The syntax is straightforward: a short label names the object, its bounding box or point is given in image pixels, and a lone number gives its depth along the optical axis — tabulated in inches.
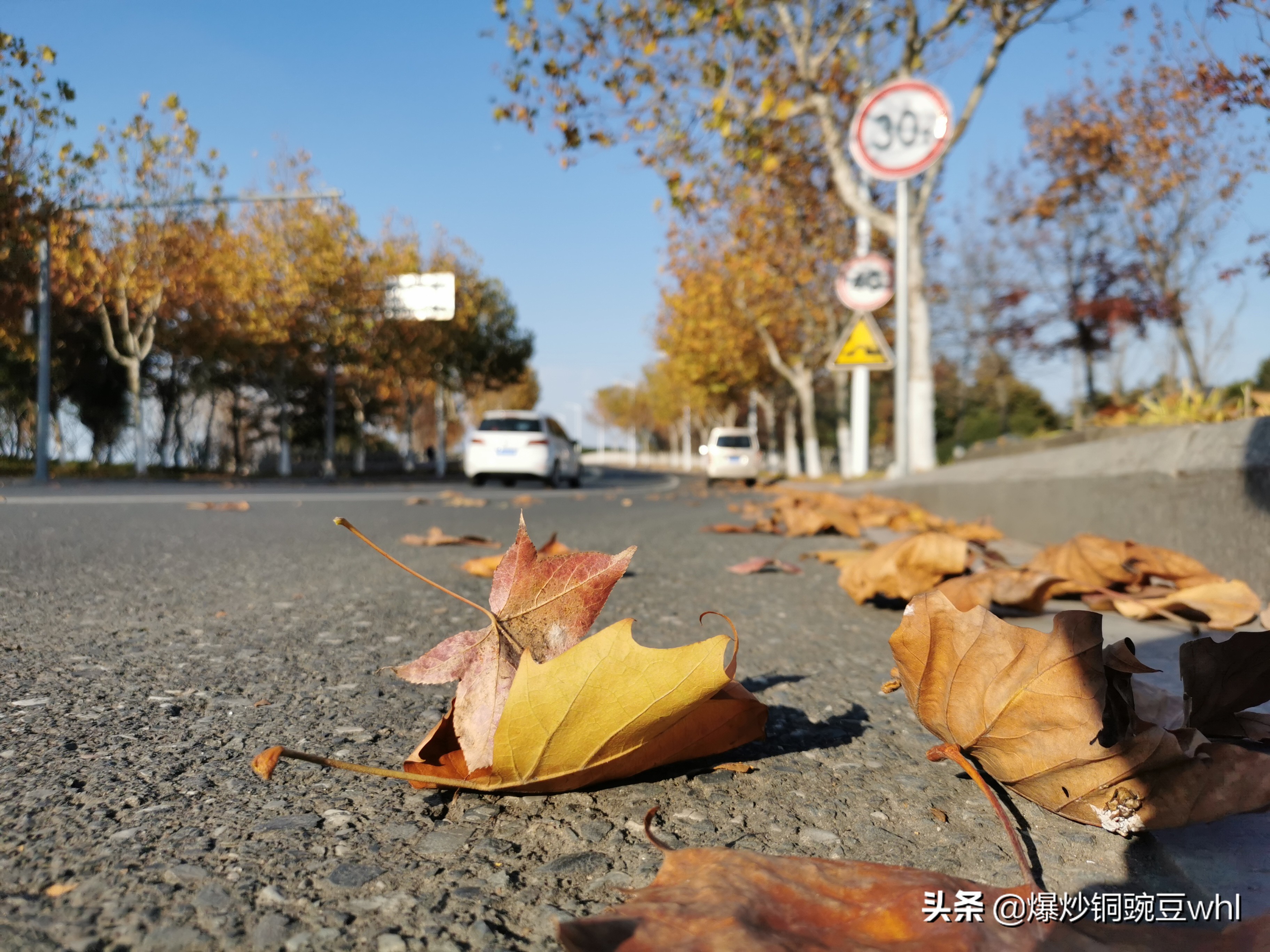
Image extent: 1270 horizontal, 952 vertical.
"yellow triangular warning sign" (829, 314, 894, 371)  412.8
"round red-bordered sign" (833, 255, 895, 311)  388.2
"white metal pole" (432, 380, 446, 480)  1494.8
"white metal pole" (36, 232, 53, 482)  708.7
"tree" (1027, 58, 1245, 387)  711.1
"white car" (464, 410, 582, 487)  743.7
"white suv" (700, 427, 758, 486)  983.6
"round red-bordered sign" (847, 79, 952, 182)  313.7
